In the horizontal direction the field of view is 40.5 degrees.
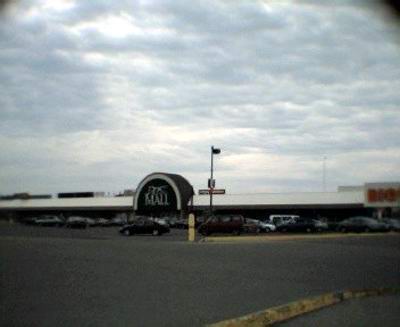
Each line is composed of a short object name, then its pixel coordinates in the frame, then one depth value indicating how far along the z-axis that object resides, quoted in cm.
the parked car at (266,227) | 4147
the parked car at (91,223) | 6032
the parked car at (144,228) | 3803
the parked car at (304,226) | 2498
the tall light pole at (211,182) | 3820
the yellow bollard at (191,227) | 2794
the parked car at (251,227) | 4125
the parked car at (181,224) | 5674
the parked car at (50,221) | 5075
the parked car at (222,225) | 3628
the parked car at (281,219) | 3686
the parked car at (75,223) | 5353
